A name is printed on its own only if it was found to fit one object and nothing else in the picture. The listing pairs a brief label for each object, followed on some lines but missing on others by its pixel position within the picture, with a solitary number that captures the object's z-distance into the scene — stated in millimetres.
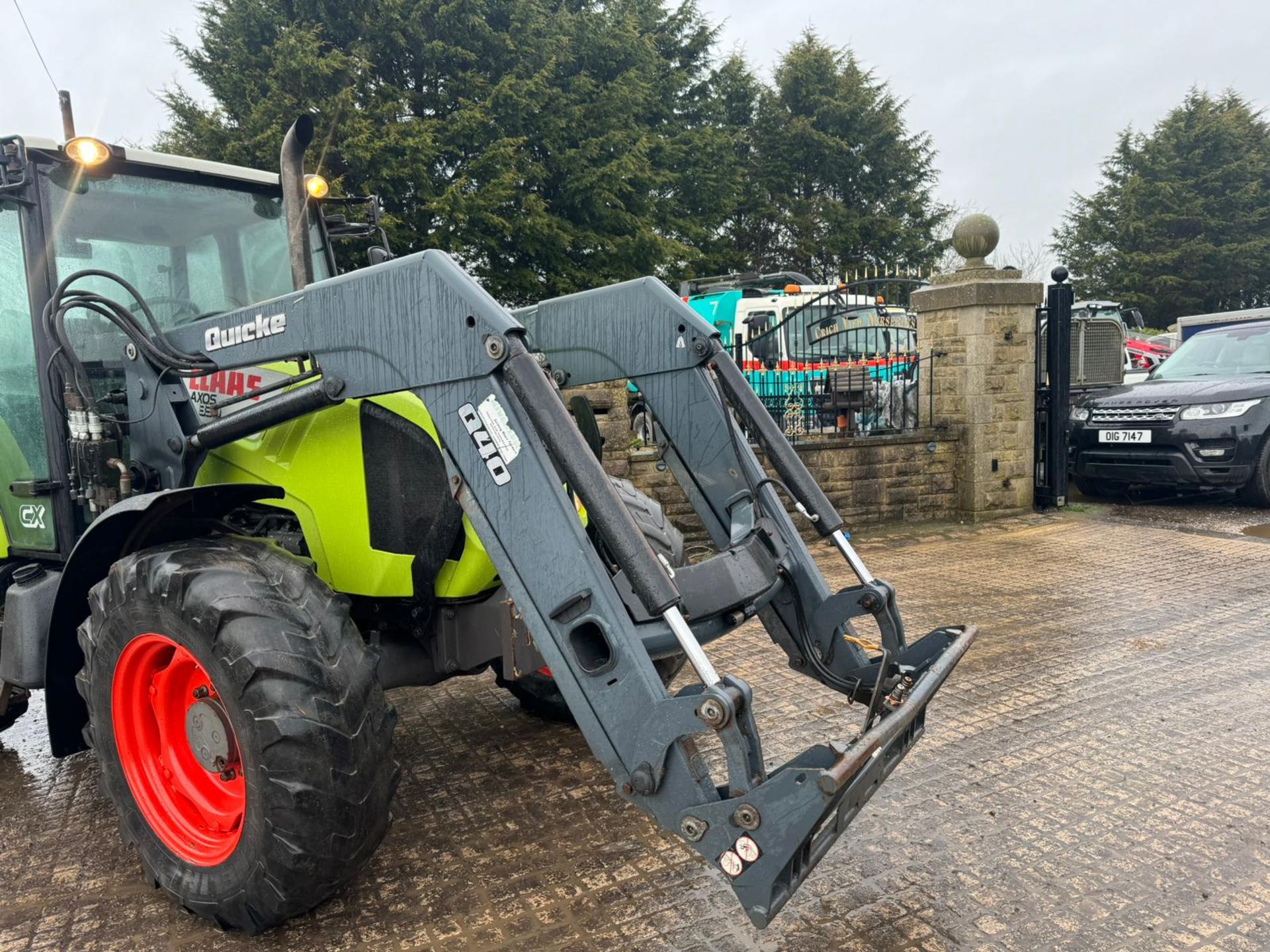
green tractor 2350
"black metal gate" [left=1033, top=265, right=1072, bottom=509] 9656
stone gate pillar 9508
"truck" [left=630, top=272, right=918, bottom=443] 9258
